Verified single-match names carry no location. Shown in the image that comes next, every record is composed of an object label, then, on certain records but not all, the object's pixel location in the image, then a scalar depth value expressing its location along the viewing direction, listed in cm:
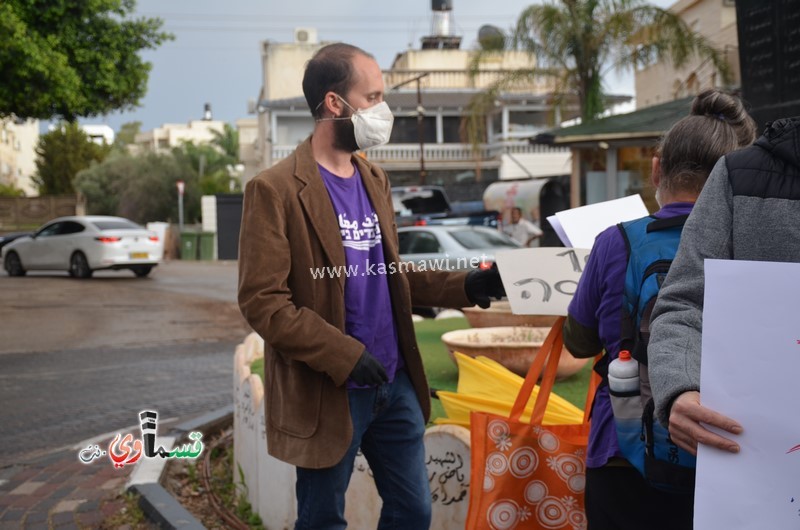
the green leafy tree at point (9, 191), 5488
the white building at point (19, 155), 6869
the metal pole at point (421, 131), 3310
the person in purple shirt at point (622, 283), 218
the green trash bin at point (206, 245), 3888
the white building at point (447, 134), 3953
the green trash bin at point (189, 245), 3872
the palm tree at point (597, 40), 1770
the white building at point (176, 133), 11438
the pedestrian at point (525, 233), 1554
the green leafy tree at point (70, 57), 1720
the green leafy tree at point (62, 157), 6425
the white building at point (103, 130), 11462
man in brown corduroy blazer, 262
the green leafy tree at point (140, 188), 5075
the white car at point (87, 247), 2170
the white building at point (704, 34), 2385
